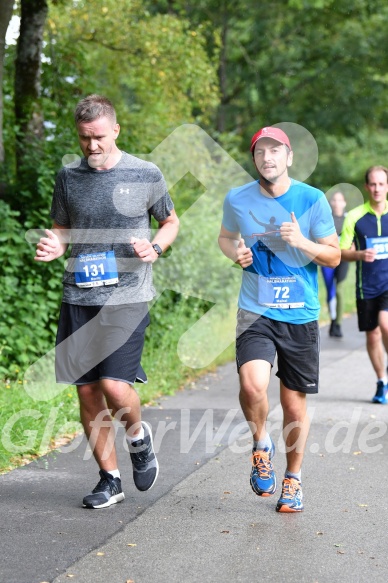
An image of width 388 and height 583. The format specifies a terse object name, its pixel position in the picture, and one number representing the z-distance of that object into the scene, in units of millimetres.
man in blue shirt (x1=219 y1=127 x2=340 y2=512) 5590
